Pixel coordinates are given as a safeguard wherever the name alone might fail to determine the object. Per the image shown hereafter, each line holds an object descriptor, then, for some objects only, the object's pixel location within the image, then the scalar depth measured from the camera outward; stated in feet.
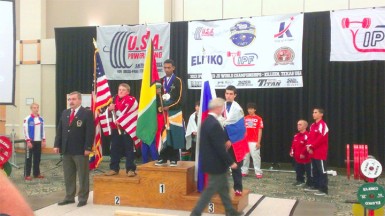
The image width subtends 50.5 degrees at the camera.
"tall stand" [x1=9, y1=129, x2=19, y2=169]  31.60
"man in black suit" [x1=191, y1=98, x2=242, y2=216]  14.65
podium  17.90
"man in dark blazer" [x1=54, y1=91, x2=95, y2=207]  18.79
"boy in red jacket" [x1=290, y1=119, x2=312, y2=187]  22.71
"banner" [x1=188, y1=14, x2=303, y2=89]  28.27
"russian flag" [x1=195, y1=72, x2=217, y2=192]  18.13
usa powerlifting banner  32.35
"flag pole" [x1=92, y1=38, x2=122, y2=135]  19.87
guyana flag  19.21
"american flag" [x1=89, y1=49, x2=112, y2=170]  20.45
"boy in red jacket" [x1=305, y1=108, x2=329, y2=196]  21.07
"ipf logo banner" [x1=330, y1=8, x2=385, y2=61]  26.03
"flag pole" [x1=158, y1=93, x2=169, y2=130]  19.26
